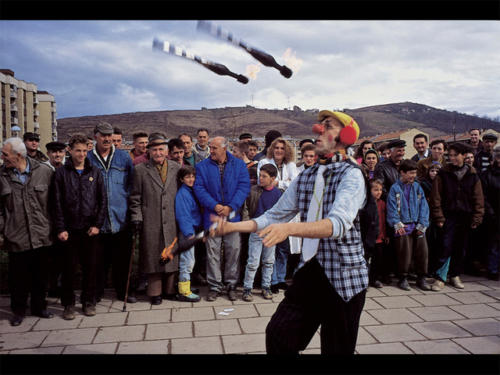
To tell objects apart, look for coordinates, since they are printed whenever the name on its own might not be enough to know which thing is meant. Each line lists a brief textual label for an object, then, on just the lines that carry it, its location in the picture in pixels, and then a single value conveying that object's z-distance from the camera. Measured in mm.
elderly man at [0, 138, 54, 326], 4688
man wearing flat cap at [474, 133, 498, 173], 7118
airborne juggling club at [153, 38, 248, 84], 2541
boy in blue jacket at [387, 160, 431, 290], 5977
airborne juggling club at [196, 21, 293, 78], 2662
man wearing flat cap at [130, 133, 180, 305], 5402
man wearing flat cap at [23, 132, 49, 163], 5871
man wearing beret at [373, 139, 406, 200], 6344
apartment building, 62094
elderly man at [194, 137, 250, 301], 5258
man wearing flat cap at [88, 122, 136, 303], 5258
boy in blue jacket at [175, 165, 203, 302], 5449
